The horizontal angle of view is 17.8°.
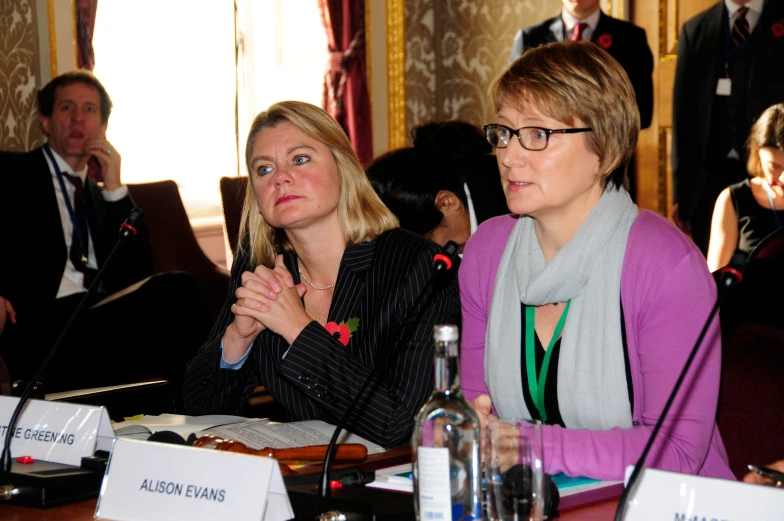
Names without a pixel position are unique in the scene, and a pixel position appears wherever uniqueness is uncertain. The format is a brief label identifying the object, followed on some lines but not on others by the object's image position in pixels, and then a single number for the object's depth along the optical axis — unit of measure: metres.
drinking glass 3.40
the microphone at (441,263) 3.54
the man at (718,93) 8.69
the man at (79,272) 6.56
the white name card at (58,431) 3.72
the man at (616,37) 7.93
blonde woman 4.13
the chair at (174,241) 8.16
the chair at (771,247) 5.53
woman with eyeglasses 3.86
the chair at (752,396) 3.96
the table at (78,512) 3.49
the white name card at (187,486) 3.44
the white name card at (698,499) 3.26
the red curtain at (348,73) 10.28
